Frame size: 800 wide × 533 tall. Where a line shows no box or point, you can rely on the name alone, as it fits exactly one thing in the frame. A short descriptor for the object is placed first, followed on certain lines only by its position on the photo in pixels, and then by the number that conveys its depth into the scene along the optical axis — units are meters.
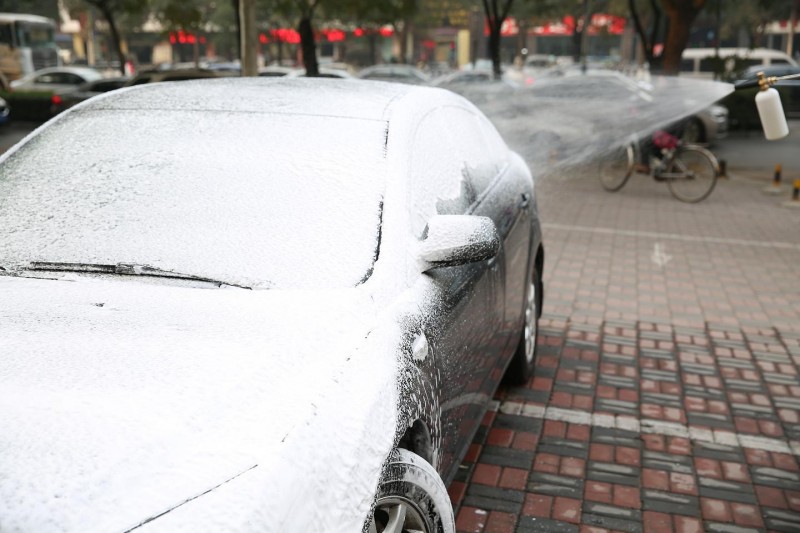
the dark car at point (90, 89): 21.58
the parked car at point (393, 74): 26.45
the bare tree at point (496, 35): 20.42
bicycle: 11.59
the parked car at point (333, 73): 18.27
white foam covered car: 1.79
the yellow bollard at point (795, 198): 11.66
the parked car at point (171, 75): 12.80
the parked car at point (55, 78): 25.62
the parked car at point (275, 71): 23.77
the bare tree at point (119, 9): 24.25
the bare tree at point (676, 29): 15.52
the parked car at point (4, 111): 21.42
